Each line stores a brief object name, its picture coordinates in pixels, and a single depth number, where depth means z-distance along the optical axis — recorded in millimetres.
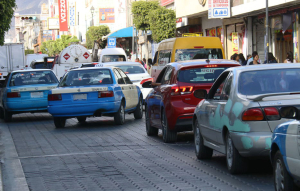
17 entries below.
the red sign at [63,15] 121875
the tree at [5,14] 21453
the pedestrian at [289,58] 20984
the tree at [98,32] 79188
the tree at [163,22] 42719
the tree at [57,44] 108594
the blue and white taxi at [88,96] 15930
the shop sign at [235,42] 34156
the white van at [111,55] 39125
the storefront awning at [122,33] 60638
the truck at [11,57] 41938
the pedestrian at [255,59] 21291
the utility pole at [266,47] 21070
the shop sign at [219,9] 30734
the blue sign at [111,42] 51906
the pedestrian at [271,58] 20609
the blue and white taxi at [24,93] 18969
